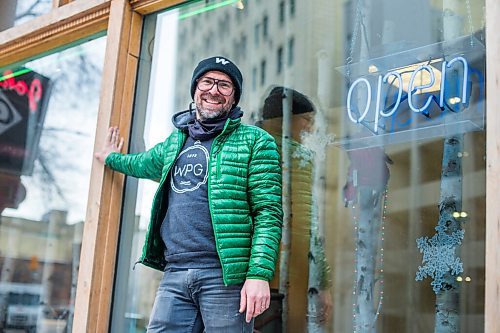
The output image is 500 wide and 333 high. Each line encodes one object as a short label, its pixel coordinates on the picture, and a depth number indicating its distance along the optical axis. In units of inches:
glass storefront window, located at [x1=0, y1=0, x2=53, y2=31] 172.9
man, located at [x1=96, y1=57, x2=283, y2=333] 94.0
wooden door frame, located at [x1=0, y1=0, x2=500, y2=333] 131.4
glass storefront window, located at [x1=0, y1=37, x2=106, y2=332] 177.3
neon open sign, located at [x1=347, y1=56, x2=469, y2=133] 111.0
